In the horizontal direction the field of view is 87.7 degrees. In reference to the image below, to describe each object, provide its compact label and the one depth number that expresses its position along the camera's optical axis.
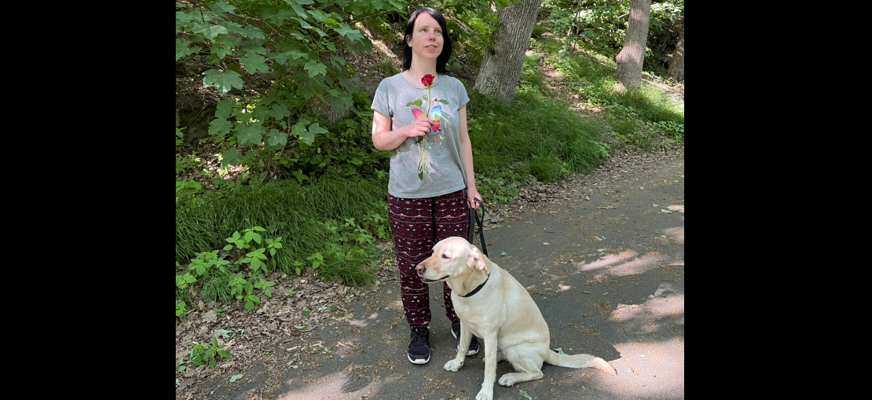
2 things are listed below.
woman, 2.66
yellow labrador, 2.51
